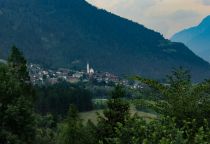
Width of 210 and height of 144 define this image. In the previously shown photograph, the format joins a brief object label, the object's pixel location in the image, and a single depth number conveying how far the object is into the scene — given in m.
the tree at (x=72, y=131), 56.53
